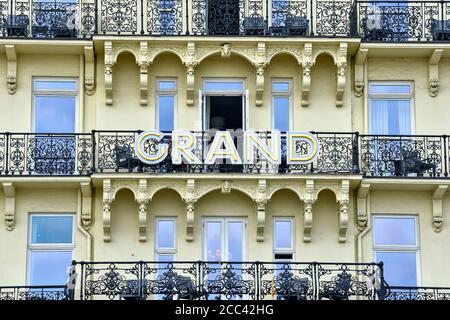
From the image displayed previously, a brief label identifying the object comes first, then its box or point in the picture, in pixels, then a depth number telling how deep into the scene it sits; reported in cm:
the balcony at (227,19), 4684
